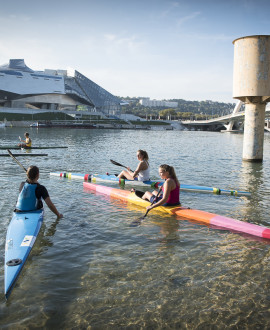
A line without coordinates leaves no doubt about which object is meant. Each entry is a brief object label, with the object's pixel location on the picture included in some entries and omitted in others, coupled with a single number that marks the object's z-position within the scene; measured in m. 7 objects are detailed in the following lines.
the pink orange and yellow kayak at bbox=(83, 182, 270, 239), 7.86
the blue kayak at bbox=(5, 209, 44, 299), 5.32
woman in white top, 12.10
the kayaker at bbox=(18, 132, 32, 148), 24.33
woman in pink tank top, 8.34
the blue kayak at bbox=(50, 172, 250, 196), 12.55
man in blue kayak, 7.77
